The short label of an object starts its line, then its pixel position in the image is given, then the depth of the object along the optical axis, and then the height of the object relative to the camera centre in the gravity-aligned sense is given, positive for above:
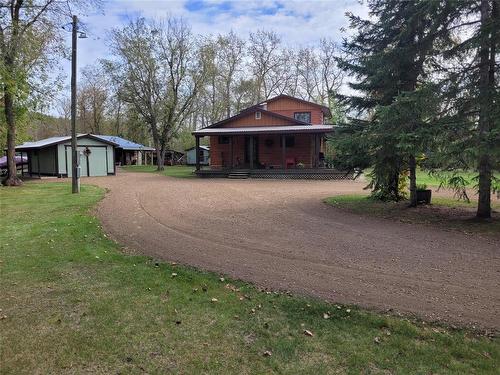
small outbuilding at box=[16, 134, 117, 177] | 27.16 +0.48
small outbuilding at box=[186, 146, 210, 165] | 49.29 +0.93
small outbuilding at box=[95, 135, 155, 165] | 44.03 +1.11
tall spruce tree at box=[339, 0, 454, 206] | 8.79 +2.46
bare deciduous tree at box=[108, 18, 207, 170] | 32.47 +7.38
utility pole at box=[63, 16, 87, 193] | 15.06 +2.50
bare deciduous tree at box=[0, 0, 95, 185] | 17.89 +5.19
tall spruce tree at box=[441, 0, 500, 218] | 7.96 +1.56
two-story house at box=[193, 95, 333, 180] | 26.05 +1.67
